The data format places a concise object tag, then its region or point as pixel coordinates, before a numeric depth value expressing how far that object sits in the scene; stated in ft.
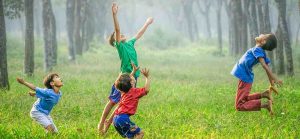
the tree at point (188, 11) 195.72
